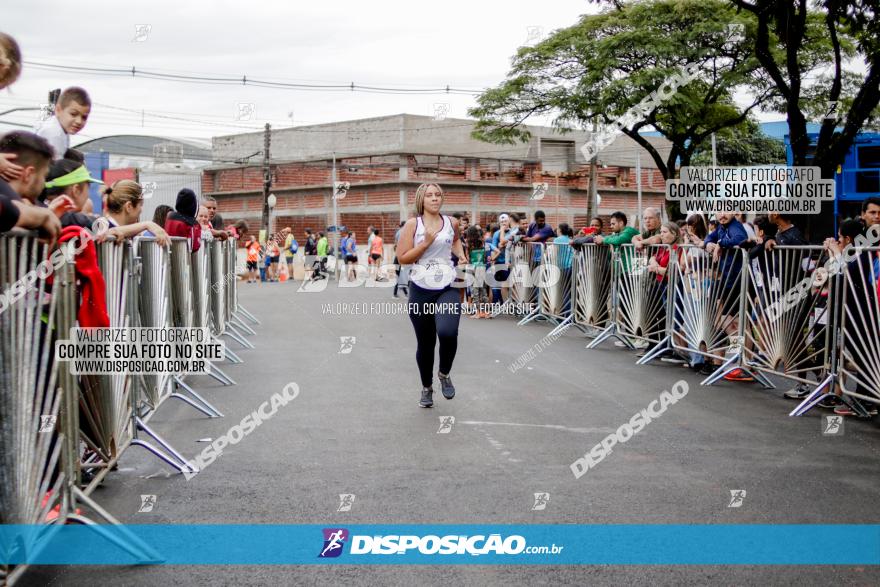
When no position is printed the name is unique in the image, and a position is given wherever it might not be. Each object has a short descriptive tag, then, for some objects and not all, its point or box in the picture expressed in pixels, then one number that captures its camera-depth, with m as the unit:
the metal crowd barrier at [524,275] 16.78
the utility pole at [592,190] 38.98
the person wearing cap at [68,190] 4.70
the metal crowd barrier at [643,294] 11.16
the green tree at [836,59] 13.38
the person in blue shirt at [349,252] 33.88
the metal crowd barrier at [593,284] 13.20
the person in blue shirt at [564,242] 14.96
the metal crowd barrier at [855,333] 7.31
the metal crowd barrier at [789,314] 8.06
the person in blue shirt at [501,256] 18.62
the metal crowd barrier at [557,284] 14.95
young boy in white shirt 5.56
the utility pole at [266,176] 46.17
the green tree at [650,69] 25.14
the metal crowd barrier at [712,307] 9.48
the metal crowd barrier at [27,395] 3.36
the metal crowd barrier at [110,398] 4.63
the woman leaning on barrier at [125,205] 6.08
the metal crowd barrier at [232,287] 13.89
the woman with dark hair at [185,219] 9.27
